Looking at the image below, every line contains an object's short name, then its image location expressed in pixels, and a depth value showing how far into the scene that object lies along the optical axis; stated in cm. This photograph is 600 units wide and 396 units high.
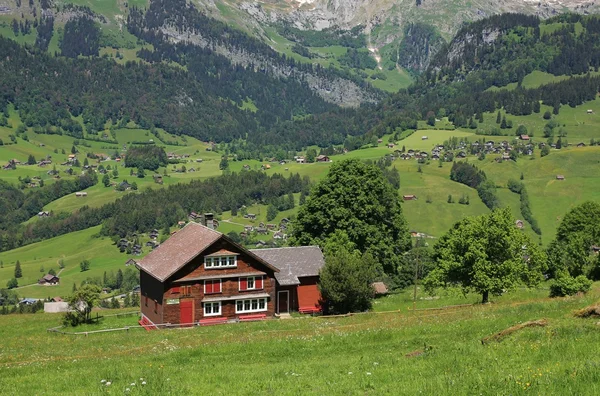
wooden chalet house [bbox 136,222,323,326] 5809
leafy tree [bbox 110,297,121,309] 12608
